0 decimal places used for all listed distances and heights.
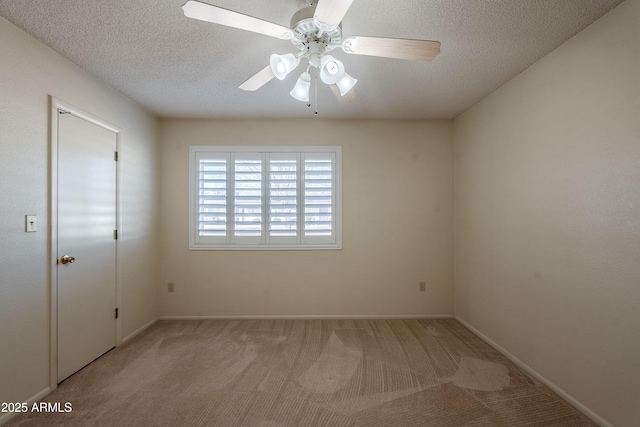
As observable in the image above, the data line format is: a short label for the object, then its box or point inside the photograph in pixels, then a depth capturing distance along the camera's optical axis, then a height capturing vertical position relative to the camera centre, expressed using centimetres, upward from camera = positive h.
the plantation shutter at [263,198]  359 +18
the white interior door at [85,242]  224 -27
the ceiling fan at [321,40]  123 +88
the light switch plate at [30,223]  196 -8
